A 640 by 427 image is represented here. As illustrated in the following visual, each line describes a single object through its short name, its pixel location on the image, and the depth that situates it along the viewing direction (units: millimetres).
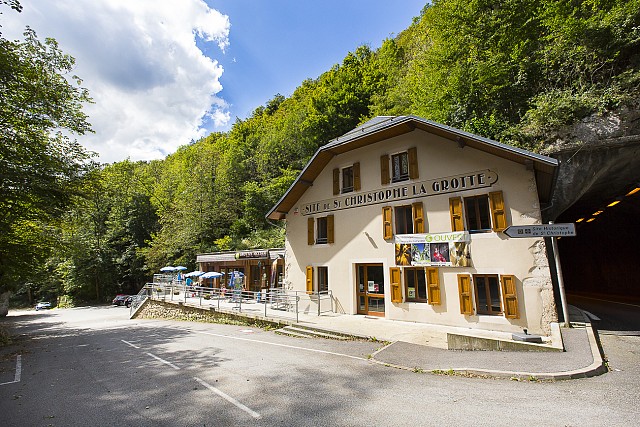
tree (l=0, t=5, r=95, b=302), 11648
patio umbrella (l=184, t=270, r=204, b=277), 22444
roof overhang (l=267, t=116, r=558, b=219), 9523
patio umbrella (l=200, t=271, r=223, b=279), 20688
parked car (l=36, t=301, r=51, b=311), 40294
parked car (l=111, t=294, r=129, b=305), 36219
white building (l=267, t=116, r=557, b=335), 9781
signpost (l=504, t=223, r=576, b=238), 7316
